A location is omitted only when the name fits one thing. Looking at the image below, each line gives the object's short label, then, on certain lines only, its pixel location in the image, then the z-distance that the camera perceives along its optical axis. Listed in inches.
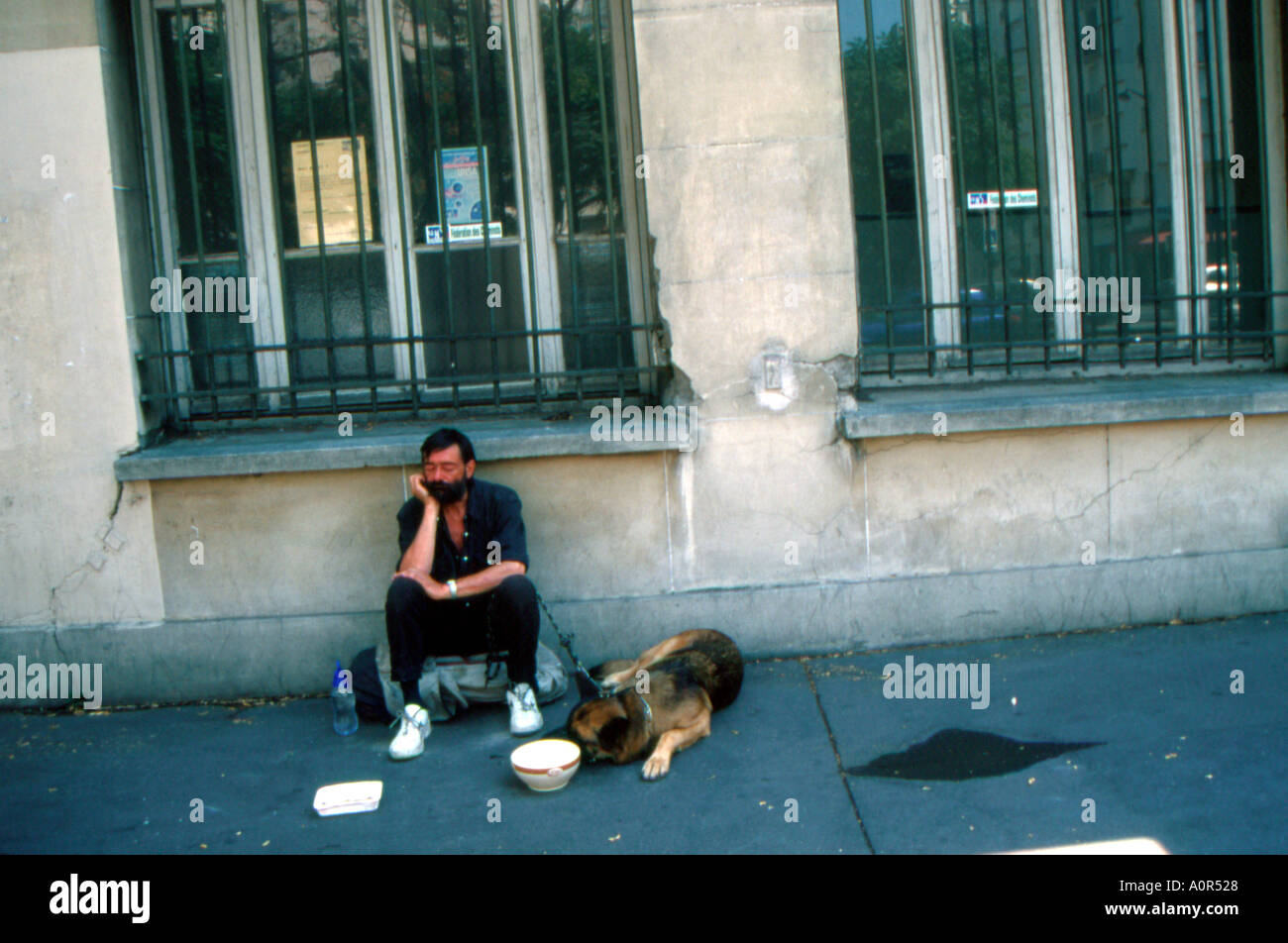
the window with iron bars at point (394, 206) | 221.3
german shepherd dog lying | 166.1
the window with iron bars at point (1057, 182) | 225.3
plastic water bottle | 193.0
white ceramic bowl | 159.3
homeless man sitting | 187.8
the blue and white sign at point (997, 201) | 228.7
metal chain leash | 194.5
